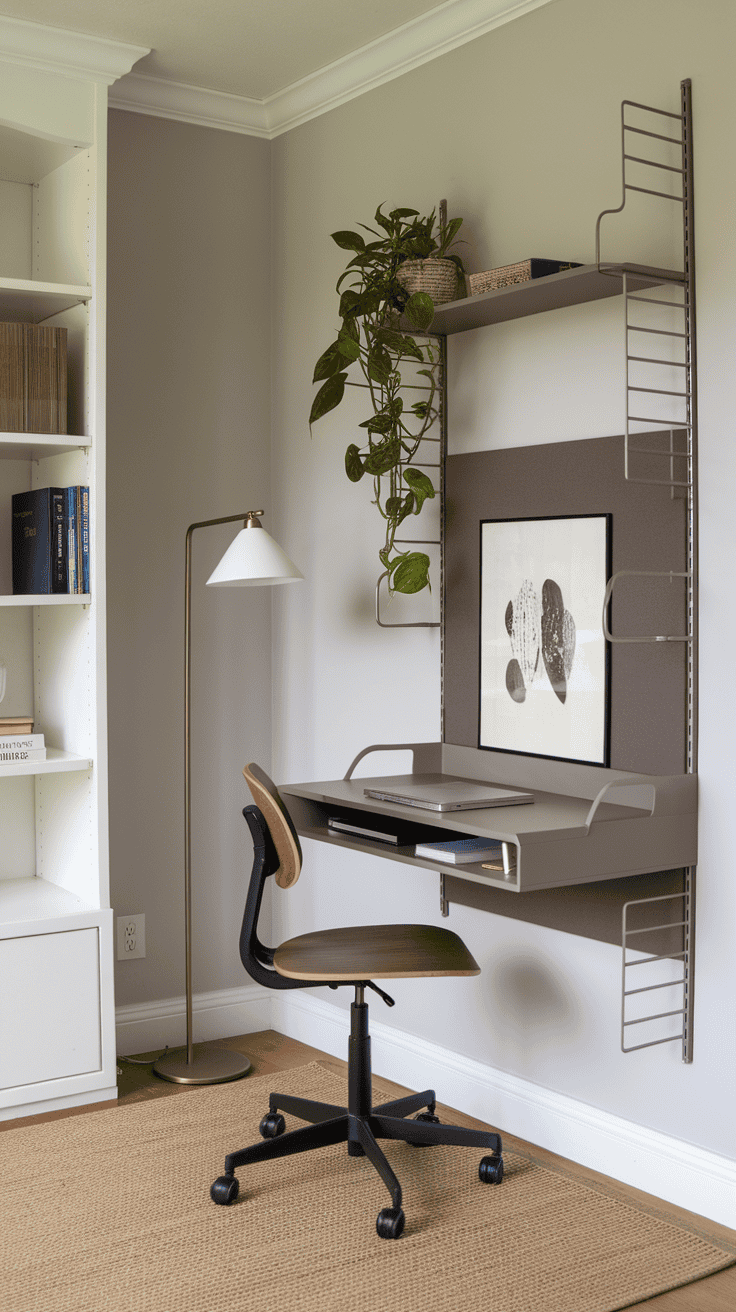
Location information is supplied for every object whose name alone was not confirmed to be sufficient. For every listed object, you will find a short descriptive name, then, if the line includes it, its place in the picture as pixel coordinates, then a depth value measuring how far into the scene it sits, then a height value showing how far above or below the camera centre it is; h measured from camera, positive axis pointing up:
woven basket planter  2.76 +0.80
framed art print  2.62 -0.01
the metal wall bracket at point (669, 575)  2.30 +0.11
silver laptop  2.48 -0.34
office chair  2.45 -0.67
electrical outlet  3.44 -0.85
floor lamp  2.89 +0.14
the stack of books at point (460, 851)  2.38 -0.43
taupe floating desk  2.20 -0.37
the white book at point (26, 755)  3.01 -0.30
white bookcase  2.91 +0.05
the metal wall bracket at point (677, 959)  2.42 -0.66
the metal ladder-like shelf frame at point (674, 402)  2.38 +0.46
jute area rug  2.16 -1.16
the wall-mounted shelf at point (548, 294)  2.34 +0.70
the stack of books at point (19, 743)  3.01 -0.27
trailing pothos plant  2.82 +0.65
